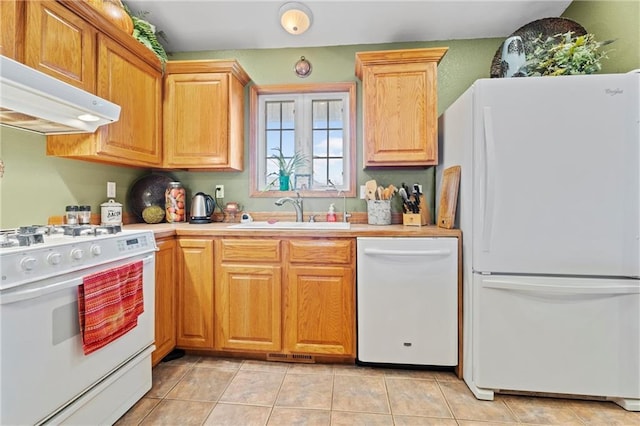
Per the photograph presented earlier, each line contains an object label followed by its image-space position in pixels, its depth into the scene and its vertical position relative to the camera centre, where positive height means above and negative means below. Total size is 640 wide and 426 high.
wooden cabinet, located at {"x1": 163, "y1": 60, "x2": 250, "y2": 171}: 2.39 +0.75
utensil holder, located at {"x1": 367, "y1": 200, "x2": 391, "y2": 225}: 2.39 +0.01
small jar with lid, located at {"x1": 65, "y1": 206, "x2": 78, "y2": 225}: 1.84 -0.03
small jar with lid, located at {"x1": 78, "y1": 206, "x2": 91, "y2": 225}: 1.87 -0.03
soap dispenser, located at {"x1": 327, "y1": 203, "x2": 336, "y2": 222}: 2.55 -0.03
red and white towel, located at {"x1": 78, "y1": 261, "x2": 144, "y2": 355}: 1.28 -0.42
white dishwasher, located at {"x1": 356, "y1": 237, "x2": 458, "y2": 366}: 1.88 -0.54
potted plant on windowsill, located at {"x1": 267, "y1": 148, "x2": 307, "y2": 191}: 2.66 +0.41
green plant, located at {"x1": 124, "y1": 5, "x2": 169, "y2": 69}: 2.17 +1.24
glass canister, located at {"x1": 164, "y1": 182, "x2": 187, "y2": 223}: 2.53 +0.08
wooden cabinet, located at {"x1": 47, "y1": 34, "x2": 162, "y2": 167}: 1.85 +0.65
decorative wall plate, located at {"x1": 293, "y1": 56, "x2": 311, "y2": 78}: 2.62 +1.22
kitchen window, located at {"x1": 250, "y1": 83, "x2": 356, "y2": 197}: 2.68 +0.66
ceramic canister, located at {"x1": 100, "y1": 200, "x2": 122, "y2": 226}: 2.16 -0.02
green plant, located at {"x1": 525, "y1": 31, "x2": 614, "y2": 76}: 1.71 +0.87
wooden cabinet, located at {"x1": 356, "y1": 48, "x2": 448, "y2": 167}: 2.19 +0.76
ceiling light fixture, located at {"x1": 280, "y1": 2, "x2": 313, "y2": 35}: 2.26 +1.43
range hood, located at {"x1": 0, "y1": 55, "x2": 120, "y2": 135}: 1.23 +0.49
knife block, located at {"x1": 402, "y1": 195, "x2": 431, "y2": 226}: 2.21 -0.04
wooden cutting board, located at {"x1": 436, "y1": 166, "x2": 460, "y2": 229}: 1.94 +0.10
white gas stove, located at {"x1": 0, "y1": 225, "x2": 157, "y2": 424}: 1.05 -0.47
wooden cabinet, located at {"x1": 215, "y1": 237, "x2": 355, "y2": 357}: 1.98 -0.54
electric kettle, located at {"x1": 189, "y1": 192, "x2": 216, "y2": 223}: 2.47 +0.02
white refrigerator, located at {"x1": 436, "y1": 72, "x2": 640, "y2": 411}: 1.58 -0.12
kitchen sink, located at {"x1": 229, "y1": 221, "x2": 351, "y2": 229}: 2.17 -0.10
